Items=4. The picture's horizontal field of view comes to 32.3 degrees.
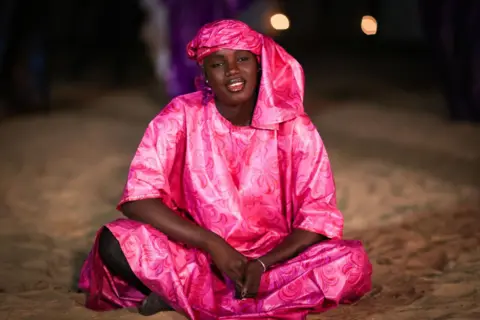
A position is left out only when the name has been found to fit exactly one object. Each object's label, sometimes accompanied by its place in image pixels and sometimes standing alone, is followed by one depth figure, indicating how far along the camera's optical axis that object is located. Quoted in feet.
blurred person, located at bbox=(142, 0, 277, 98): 26.99
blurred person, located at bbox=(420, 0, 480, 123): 25.99
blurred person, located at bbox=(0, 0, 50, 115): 28.19
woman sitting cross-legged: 11.38
